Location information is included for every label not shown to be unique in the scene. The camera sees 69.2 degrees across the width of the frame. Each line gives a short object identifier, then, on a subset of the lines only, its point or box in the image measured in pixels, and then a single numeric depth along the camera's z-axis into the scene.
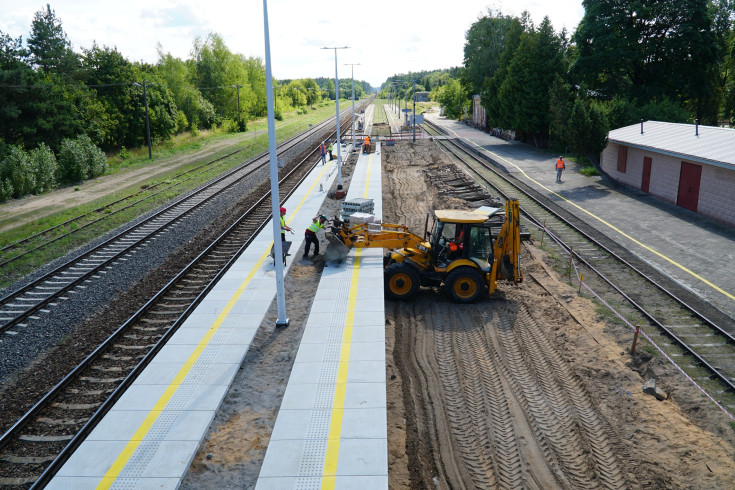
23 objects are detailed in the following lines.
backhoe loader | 14.27
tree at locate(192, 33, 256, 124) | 74.12
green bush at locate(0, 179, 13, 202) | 29.23
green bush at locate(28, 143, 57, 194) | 31.95
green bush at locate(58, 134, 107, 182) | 35.34
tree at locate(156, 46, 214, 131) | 62.94
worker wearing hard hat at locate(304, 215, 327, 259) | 17.62
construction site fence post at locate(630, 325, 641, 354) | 11.70
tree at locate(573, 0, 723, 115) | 39.56
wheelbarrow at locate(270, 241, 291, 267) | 17.08
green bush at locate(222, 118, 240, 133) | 72.36
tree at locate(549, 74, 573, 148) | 34.51
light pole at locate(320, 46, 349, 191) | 28.28
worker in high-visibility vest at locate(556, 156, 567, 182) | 32.06
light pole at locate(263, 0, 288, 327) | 11.67
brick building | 22.77
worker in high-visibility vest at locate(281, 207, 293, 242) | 17.37
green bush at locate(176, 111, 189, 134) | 59.23
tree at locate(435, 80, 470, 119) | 80.21
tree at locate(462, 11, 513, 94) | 60.25
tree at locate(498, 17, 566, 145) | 44.59
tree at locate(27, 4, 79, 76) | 53.94
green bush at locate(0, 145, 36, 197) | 30.36
